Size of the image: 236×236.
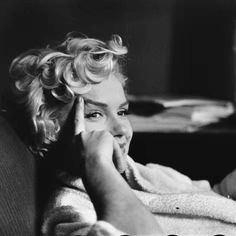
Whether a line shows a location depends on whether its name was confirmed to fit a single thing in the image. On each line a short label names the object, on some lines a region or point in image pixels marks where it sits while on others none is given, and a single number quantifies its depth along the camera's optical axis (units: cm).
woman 88
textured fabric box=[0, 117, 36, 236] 79
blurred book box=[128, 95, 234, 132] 116
